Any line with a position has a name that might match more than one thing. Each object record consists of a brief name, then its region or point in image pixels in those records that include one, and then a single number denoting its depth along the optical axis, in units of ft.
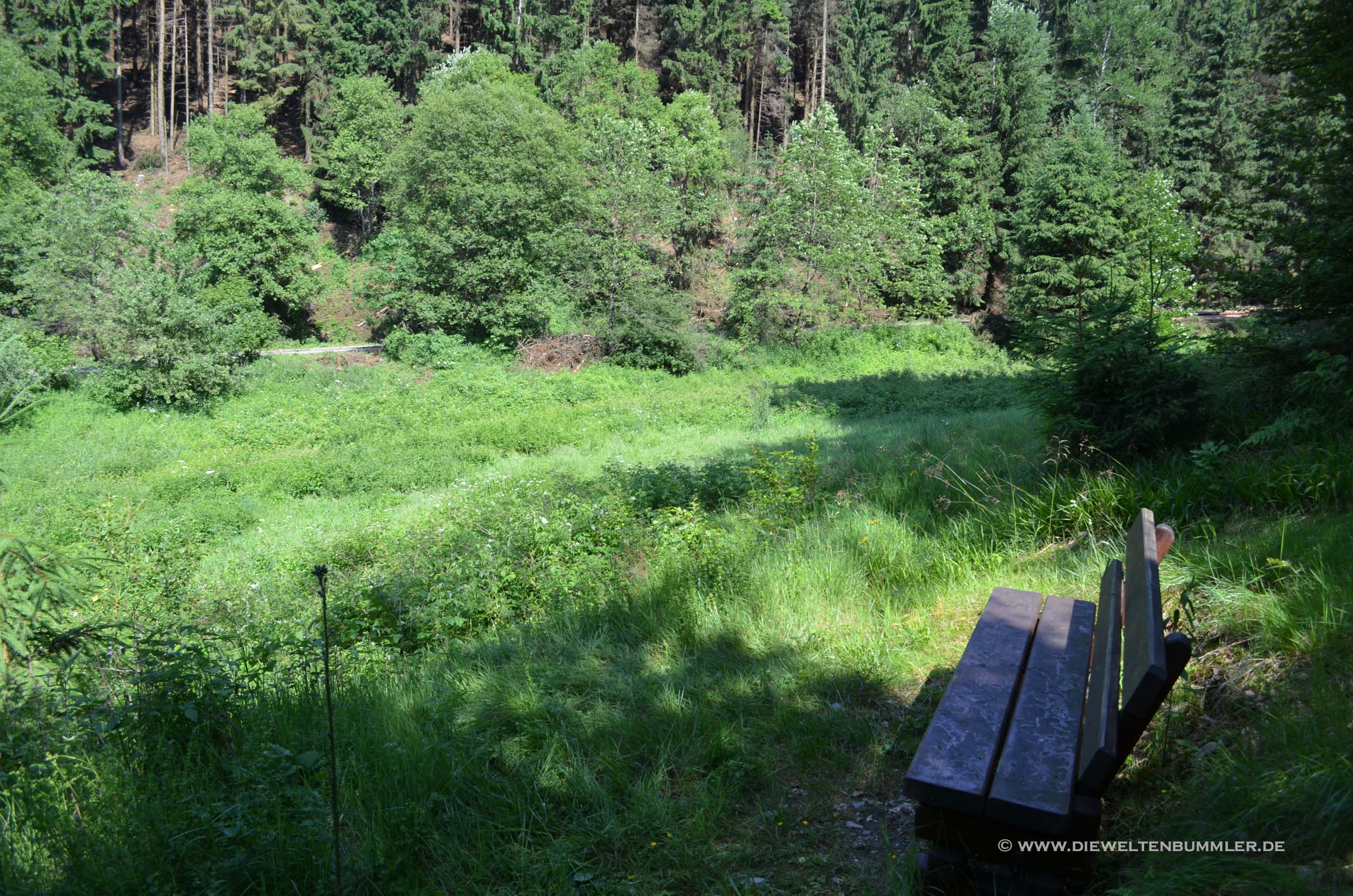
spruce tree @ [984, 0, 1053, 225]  120.78
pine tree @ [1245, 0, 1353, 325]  19.22
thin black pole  8.63
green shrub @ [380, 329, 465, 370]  90.43
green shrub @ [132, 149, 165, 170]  151.94
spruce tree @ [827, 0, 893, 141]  146.20
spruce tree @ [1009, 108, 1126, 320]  97.45
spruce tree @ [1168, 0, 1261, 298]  122.83
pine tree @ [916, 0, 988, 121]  125.08
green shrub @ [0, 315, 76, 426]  65.20
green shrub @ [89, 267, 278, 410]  72.23
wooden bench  7.86
